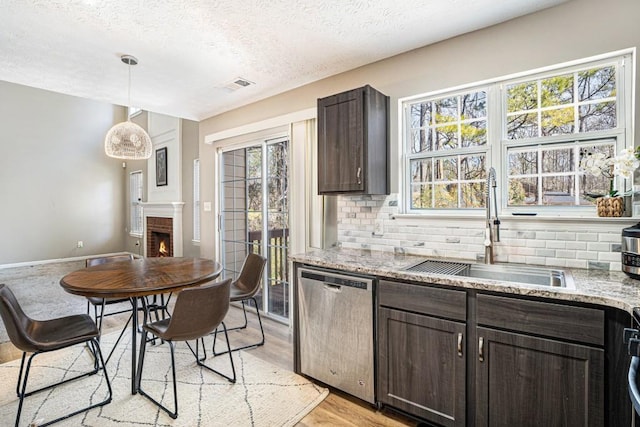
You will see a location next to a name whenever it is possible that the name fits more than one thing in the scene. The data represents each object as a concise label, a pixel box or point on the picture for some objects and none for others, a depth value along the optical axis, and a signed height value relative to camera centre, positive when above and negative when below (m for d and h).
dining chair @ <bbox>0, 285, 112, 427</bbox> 1.87 -0.79
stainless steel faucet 2.16 -0.11
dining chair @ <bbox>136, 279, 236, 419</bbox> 2.00 -0.68
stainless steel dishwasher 2.09 -0.83
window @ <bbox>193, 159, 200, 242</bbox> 5.22 +0.16
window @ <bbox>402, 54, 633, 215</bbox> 2.00 +0.51
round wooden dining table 2.08 -0.48
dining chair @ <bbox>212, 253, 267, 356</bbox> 2.94 -0.70
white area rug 2.02 -1.29
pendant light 3.12 +0.67
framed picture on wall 5.88 +0.81
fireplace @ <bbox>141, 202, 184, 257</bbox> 5.48 -0.27
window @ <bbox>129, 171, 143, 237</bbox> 7.53 +0.21
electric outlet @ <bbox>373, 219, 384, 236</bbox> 2.81 -0.15
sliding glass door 3.71 -0.03
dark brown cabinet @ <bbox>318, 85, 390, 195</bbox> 2.50 +0.54
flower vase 1.84 +0.02
